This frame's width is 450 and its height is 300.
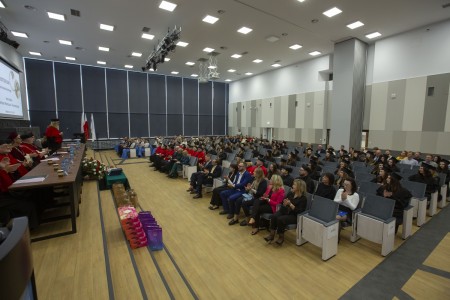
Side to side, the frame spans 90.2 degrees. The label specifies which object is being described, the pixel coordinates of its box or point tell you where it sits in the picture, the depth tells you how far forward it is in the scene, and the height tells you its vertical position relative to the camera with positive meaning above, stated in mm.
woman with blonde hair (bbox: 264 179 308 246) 3896 -1492
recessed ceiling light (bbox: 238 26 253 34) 8672 +3829
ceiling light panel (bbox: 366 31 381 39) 9002 +3830
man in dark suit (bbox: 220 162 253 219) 5271 -1420
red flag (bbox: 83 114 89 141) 12588 -179
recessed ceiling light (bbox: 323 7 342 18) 7152 +3789
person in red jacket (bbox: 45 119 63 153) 7341 -381
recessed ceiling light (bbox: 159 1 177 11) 6866 +3771
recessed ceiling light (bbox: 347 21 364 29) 8097 +3804
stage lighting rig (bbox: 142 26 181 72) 8268 +3245
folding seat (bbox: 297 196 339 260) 3477 -1567
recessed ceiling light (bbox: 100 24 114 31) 8428 +3776
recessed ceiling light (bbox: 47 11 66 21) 7550 +3731
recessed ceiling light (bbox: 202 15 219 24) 7787 +3806
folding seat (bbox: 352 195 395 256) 3564 -1532
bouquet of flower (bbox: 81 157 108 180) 7547 -1425
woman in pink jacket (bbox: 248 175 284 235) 4314 -1451
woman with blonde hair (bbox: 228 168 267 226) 4719 -1476
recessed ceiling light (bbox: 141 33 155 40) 9333 +3826
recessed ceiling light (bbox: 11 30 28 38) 9032 +3739
